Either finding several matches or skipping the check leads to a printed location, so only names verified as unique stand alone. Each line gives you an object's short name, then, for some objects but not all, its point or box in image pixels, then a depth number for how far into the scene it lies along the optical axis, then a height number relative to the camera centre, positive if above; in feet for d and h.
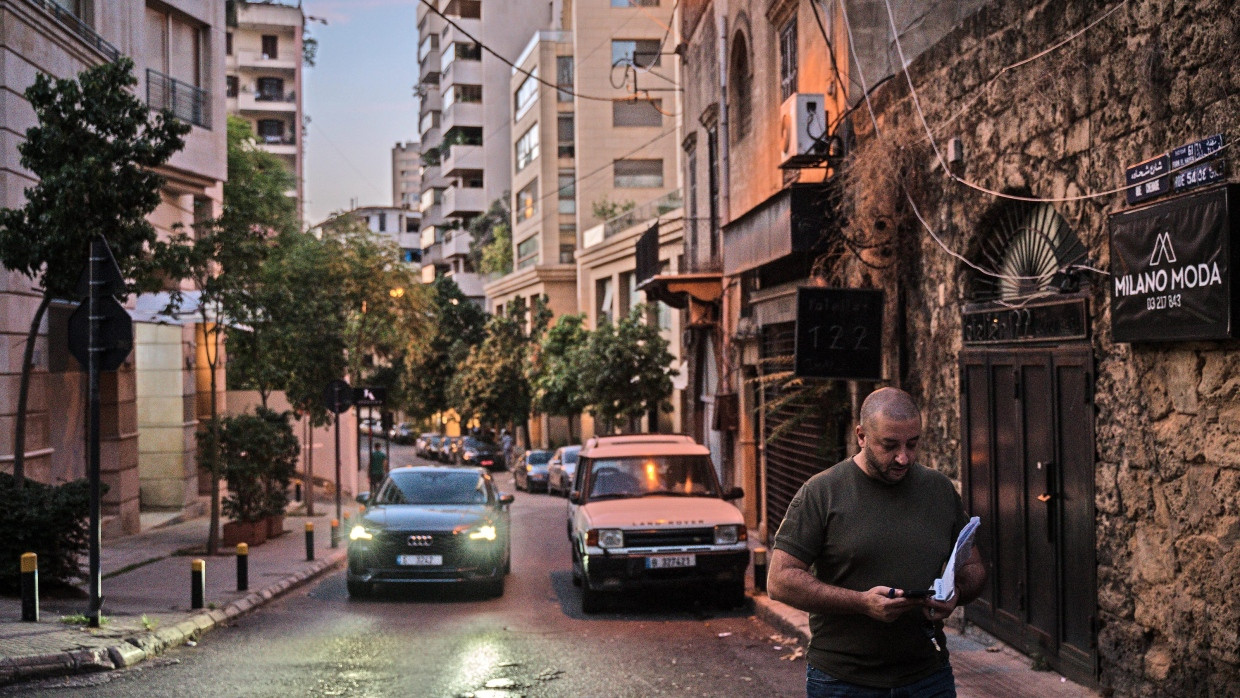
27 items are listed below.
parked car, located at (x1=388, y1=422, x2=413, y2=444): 290.83 -9.91
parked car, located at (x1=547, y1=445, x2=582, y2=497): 123.03 -7.77
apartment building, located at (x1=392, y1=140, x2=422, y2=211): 483.51 +82.43
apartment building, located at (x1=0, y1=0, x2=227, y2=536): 53.93 +4.61
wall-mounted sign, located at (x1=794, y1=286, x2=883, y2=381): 43.32 +1.71
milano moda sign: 22.11 +2.02
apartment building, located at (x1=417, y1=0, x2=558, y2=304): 254.27 +56.62
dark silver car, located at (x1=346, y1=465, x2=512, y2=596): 49.96 -6.20
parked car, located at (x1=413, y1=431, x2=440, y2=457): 215.31 -9.34
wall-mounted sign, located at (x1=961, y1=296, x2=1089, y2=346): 29.40 +1.45
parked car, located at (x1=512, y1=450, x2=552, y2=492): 139.54 -9.20
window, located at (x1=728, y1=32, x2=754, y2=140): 72.43 +17.19
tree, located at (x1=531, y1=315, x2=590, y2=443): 143.74 +2.10
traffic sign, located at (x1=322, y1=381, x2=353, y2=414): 79.36 -0.29
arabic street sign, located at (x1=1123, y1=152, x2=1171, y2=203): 24.36 +3.91
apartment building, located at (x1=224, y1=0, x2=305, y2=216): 262.47 +66.52
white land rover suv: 44.75 -5.54
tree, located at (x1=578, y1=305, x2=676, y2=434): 121.80 +1.57
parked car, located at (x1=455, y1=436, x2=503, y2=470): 182.60 -9.38
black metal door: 29.12 -2.88
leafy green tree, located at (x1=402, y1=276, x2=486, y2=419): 220.43 +7.49
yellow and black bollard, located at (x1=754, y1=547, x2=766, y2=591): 45.48 -6.78
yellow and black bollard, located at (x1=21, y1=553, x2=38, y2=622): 36.14 -5.54
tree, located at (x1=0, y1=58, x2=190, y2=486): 44.39 +7.46
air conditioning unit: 47.39 +9.52
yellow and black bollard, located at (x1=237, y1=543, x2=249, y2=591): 49.49 -6.90
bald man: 15.55 -2.11
